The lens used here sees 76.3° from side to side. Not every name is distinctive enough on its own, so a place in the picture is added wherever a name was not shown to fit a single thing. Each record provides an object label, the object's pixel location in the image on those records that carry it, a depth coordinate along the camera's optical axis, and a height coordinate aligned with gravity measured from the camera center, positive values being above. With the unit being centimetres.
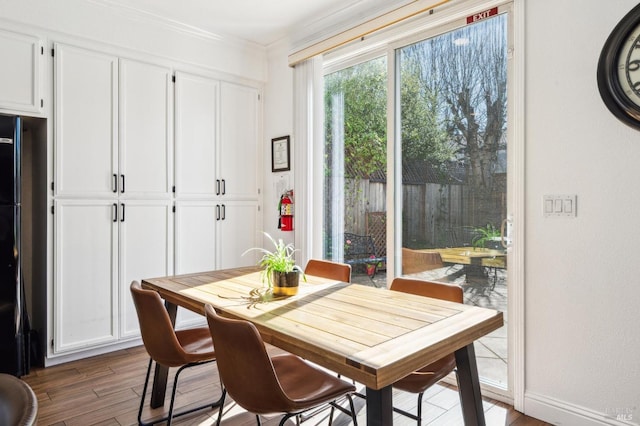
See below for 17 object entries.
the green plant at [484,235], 253 -15
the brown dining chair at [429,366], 170 -69
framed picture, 392 +55
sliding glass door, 252 +31
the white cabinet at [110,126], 302 +66
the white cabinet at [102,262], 303 -42
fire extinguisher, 385 -2
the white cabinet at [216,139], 366 +67
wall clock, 189 +67
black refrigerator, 266 -26
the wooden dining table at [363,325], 120 -42
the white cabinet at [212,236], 367 -25
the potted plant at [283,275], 193 -31
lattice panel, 321 -15
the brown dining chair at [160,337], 182 -60
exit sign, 246 +121
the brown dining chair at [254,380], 133 -59
